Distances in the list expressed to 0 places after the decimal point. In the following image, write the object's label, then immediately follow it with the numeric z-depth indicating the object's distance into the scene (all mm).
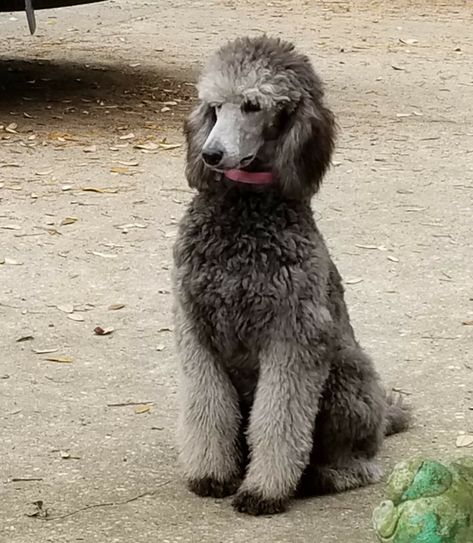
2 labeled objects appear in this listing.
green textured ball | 2623
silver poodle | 3295
